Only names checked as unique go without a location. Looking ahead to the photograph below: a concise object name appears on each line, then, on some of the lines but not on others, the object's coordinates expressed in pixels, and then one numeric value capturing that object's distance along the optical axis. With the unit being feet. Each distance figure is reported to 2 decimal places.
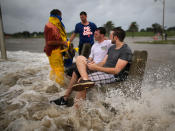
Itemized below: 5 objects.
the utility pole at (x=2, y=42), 27.23
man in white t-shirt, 12.07
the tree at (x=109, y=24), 296.71
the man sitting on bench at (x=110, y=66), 8.53
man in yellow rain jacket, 12.77
